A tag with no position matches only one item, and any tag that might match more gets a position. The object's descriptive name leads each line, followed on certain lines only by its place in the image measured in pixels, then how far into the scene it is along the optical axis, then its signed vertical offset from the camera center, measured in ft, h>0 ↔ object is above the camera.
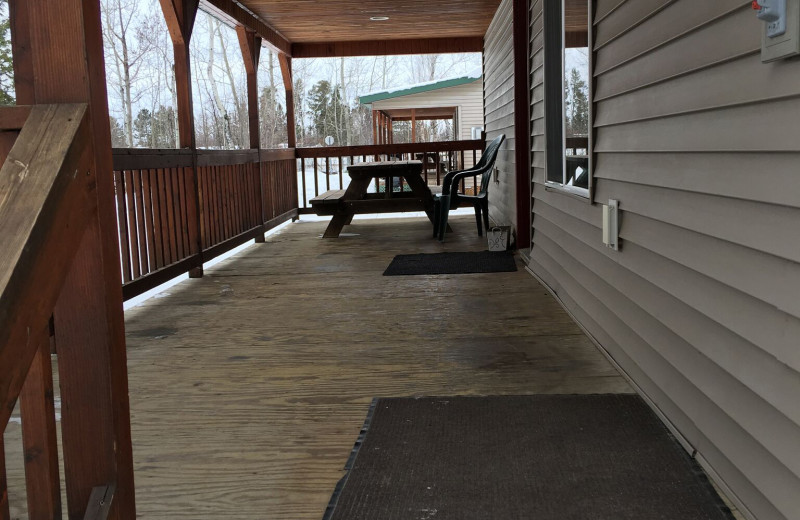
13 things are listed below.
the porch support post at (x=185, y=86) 17.51 +2.05
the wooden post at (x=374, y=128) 49.73 +2.52
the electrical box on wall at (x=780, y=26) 4.65 +0.81
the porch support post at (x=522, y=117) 18.56 +1.11
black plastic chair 22.15 -0.96
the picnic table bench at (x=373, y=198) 23.99 -1.04
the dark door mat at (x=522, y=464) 5.93 -2.73
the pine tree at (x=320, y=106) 78.54 +6.55
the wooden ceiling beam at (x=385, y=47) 31.17 +4.97
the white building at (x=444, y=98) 49.67 +4.52
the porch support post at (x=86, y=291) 4.14 -0.67
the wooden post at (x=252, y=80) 24.43 +2.97
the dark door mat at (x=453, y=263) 17.61 -2.48
